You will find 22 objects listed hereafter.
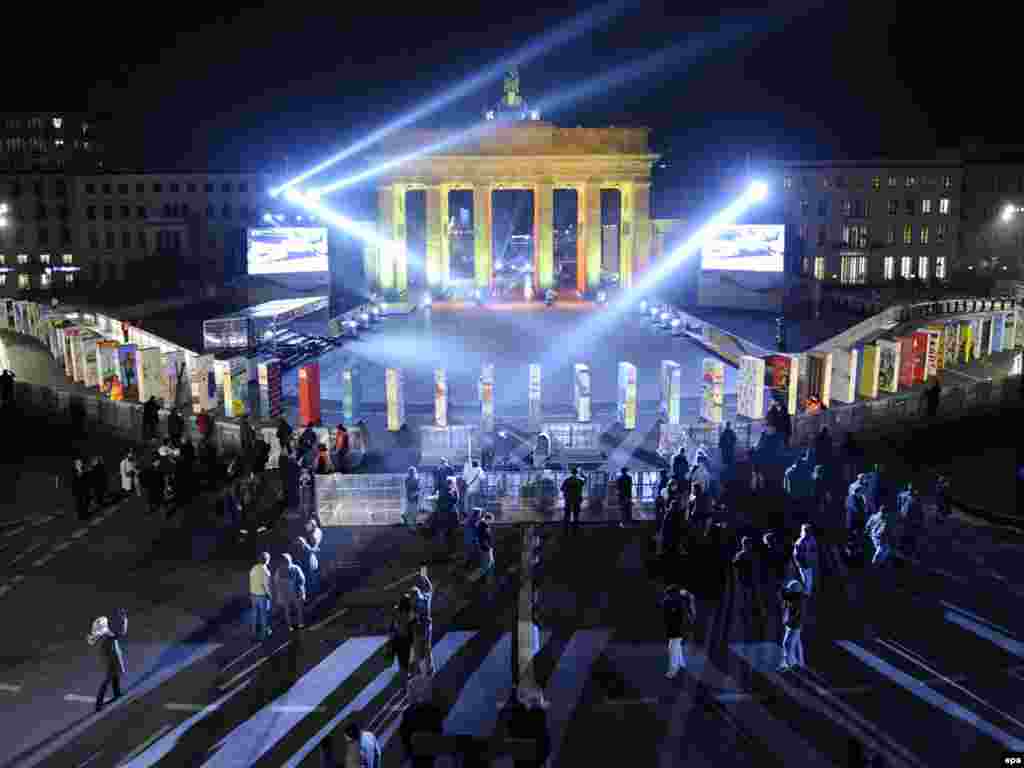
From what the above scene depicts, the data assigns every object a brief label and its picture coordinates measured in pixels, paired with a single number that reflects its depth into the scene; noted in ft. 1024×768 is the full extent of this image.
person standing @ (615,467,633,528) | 66.85
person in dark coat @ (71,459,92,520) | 71.61
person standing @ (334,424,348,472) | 80.48
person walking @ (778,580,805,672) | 45.52
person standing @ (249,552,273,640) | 49.73
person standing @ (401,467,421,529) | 68.64
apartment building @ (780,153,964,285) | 264.93
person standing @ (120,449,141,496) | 76.33
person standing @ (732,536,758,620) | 55.93
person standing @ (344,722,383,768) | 33.35
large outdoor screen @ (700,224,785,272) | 183.93
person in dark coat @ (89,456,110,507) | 73.00
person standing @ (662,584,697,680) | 45.29
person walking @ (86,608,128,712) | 44.21
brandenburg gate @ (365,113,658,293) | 218.59
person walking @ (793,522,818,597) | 52.80
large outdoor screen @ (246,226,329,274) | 177.37
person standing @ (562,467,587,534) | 65.67
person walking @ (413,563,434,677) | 45.29
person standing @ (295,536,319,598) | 56.95
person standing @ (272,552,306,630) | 51.42
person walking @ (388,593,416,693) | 45.50
